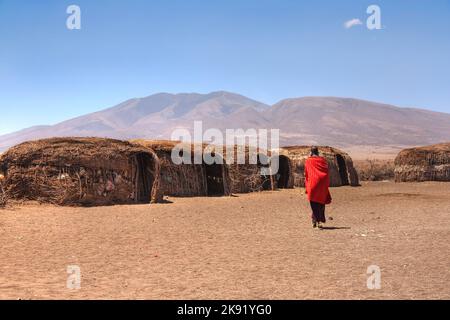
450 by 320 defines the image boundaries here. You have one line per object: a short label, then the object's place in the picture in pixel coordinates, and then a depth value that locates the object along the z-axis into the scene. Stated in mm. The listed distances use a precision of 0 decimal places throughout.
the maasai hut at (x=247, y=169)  24203
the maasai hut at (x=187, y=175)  20531
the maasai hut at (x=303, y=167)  27156
